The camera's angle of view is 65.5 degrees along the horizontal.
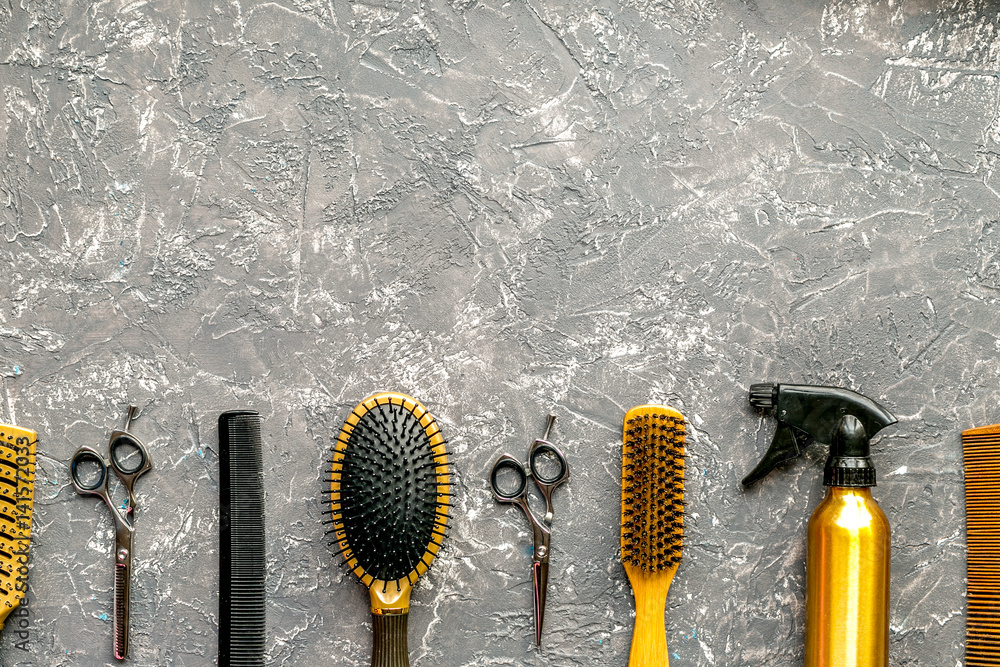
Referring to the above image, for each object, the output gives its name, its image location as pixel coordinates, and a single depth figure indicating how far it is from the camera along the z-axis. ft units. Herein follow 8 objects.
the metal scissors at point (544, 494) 2.92
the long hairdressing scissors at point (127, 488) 2.87
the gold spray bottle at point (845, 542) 2.77
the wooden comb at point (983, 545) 2.97
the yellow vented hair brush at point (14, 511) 2.82
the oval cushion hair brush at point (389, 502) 2.71
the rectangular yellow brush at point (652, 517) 2.87
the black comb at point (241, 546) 2.87
